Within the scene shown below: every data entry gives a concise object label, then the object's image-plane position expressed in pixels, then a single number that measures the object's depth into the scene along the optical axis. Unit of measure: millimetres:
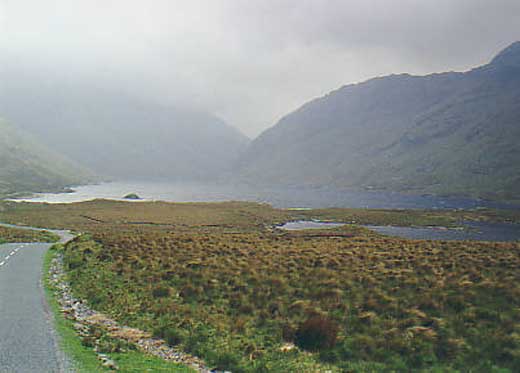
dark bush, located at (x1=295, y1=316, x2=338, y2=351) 16375
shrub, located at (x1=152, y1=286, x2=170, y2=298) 22312
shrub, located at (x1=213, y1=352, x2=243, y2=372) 14406
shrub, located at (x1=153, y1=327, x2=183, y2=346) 16672
